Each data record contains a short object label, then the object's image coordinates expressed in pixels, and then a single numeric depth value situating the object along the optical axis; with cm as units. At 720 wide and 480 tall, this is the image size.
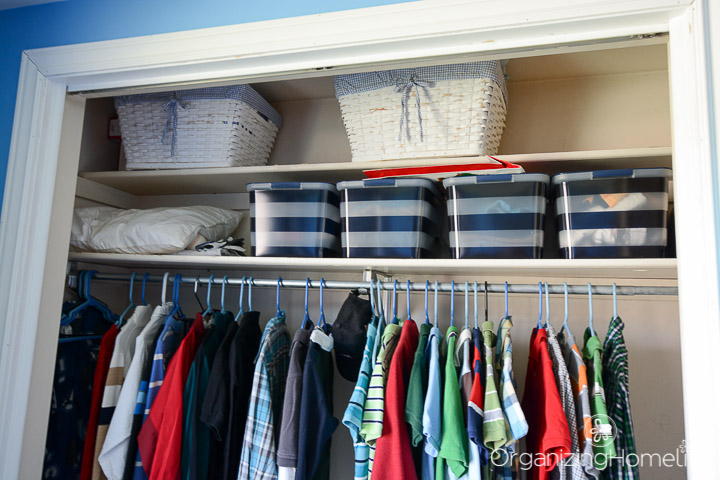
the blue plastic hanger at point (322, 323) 163
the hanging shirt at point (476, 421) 127
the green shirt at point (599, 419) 124
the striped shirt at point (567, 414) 126
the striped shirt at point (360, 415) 134
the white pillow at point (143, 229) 170
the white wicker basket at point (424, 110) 153
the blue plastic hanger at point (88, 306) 176
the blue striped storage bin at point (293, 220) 162
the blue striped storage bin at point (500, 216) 145
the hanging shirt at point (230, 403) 148
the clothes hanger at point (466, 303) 152
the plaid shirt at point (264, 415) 146
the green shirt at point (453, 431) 128
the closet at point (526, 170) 151
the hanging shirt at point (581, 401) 124
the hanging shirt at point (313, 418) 139
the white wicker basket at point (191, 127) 178
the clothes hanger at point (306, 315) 162
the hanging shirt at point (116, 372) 158
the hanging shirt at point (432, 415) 130
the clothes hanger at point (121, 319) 176
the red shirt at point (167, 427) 145
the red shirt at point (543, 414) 122
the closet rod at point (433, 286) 149
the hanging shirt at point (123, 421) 152
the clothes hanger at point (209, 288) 177
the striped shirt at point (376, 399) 133
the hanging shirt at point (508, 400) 126
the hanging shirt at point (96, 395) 161
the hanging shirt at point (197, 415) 149
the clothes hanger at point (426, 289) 157
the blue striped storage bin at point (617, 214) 137
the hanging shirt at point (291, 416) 141
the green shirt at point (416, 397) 135
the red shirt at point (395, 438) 131
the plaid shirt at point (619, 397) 130
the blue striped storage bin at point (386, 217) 154
